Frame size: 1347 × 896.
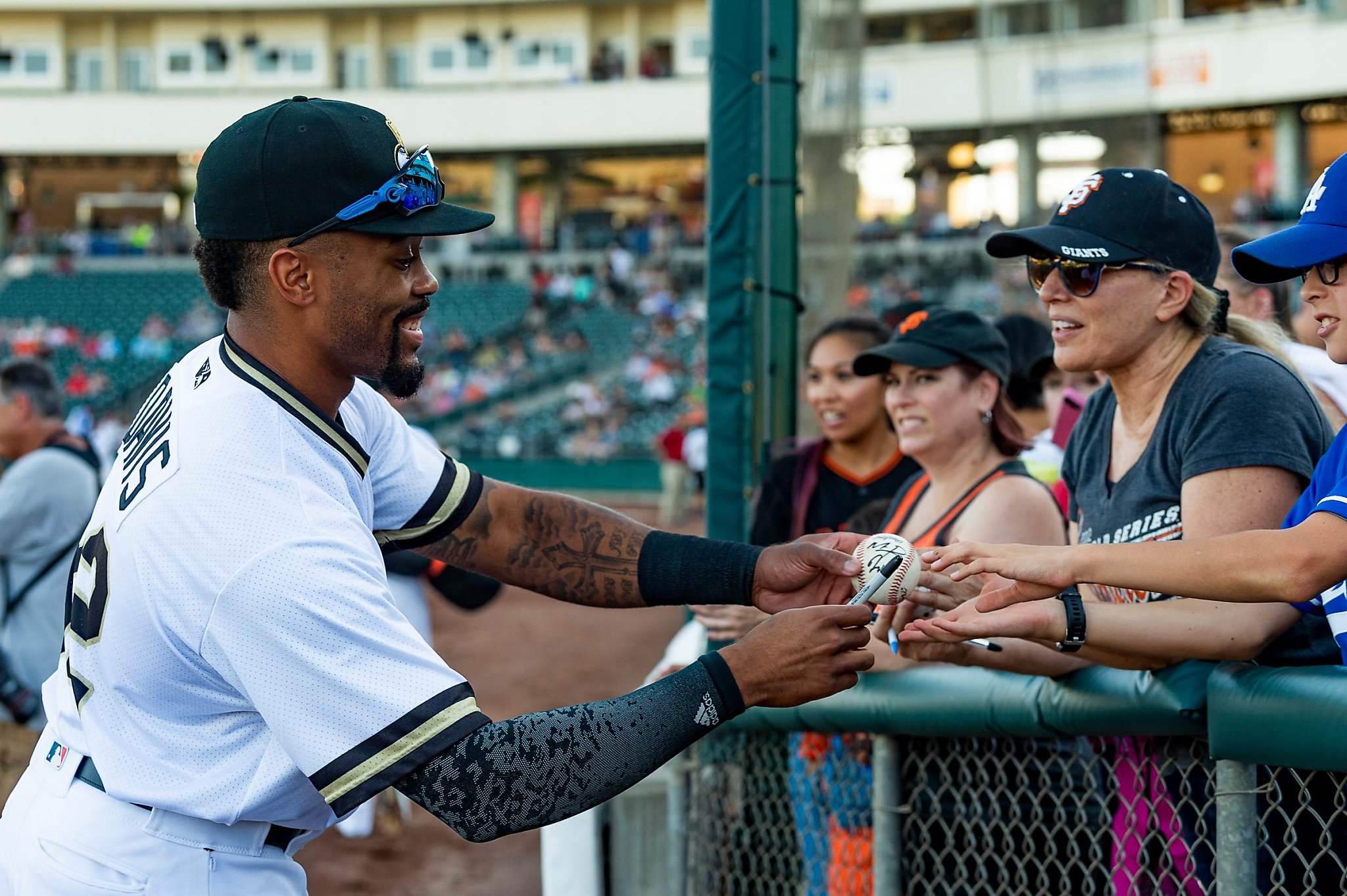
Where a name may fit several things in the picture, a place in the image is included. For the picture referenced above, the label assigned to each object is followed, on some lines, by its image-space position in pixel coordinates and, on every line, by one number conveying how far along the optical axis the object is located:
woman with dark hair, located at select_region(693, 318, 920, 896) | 4.41
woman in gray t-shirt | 2.38
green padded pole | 4.75
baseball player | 1.96
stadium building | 32.66
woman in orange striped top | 3.43
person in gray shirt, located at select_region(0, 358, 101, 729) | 4.96
